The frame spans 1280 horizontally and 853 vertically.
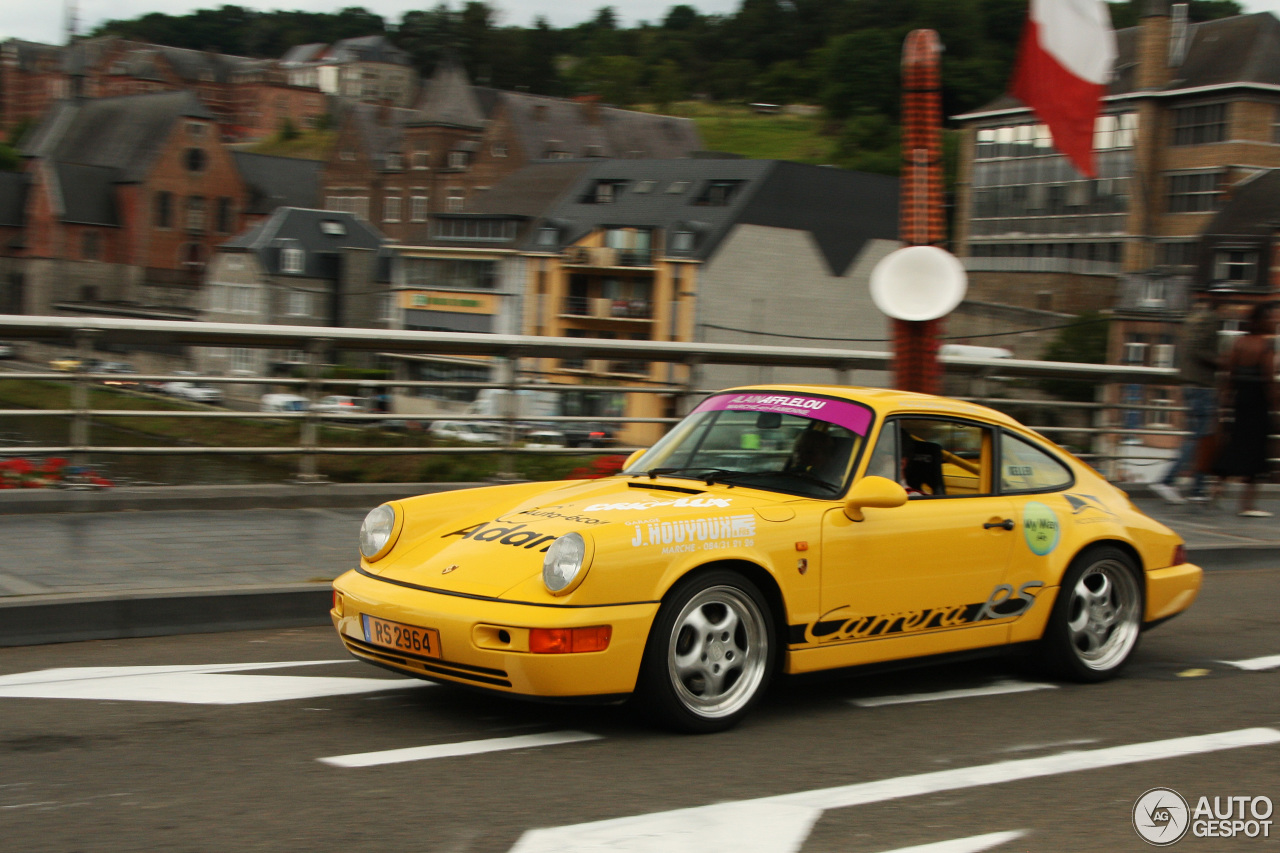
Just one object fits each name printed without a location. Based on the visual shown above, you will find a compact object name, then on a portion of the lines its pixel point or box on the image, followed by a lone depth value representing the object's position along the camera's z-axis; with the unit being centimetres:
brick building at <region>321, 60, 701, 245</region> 9219
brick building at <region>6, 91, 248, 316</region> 9338
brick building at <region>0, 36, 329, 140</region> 16250
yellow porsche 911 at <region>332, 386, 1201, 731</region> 473
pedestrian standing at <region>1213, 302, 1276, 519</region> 1142
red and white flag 983
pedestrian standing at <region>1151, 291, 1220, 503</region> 1199
